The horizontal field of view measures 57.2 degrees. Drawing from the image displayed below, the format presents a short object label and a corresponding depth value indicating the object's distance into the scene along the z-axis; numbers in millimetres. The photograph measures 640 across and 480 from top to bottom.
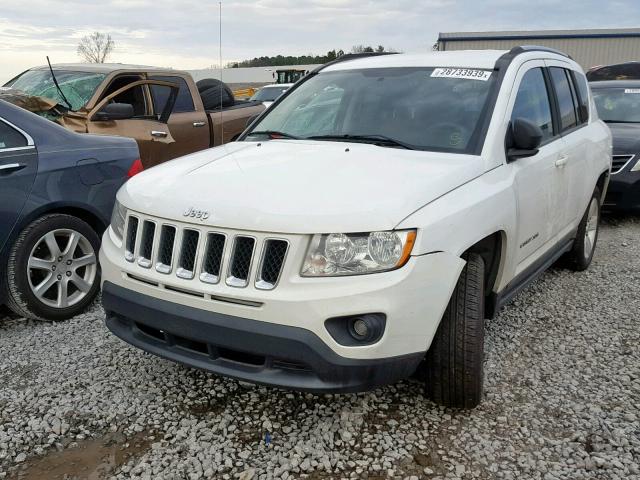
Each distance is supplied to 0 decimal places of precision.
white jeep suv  2367
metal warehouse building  35406
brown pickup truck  5848
